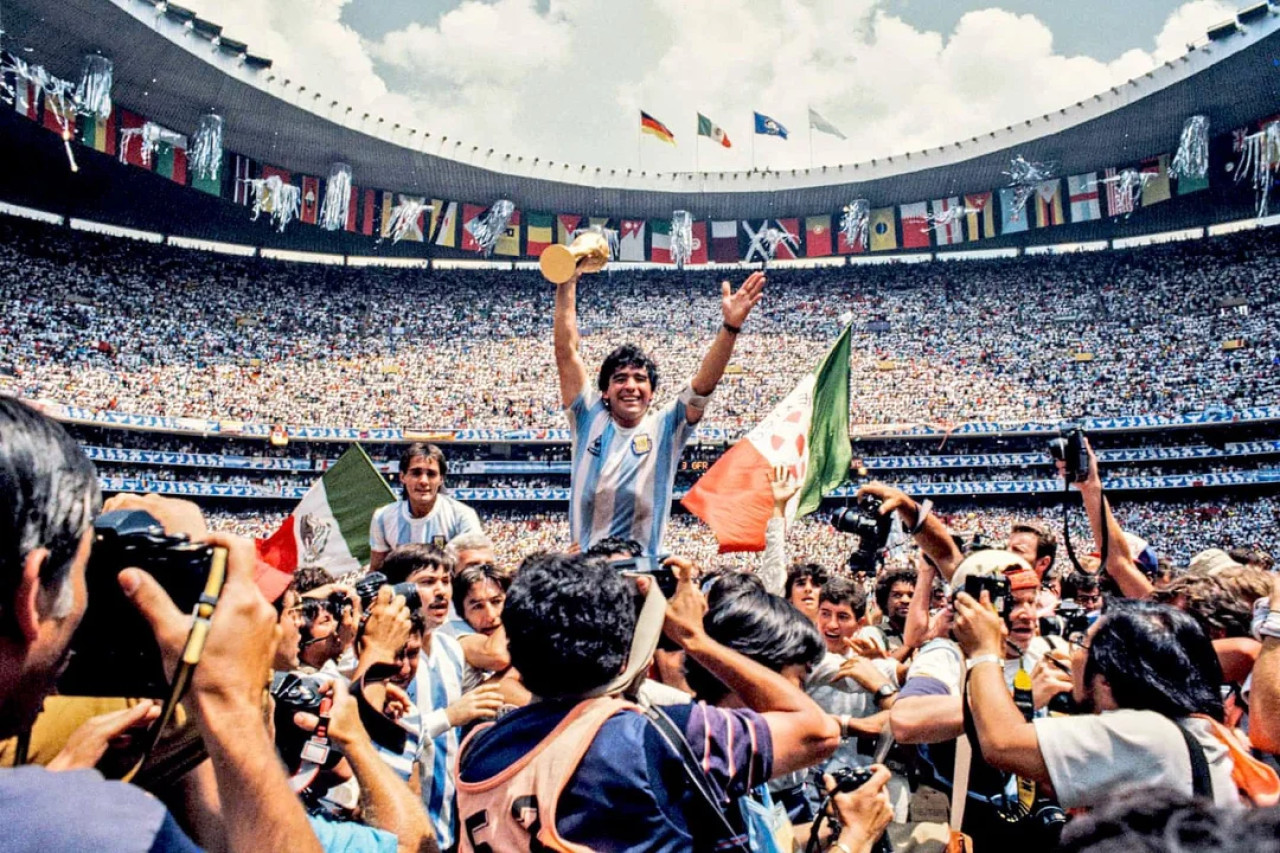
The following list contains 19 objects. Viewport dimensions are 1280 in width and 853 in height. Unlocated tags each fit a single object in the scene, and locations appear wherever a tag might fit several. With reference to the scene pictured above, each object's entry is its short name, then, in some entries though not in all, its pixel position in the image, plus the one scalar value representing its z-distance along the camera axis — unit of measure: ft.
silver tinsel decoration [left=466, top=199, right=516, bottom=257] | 114.21
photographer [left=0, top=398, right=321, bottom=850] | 3.05
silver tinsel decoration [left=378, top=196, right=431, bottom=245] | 109.50
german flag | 104.94
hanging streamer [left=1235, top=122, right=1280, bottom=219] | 90.61
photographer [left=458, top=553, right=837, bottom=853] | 5.71
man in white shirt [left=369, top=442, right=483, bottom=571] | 16.70
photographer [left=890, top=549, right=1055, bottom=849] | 8.92
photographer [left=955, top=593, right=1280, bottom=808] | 7.23
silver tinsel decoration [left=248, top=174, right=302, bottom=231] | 100.17
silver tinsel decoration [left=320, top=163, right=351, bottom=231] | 102.78
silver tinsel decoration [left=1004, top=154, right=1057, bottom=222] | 104.12
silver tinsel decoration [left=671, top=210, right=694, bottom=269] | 119.65
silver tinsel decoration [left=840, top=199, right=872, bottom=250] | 116.06
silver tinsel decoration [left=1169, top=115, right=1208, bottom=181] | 92.12
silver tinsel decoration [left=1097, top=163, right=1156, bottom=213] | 100.73
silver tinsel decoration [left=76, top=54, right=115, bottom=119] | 79.36
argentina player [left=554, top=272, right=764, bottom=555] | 12.80
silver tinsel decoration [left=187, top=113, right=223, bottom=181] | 90.48
